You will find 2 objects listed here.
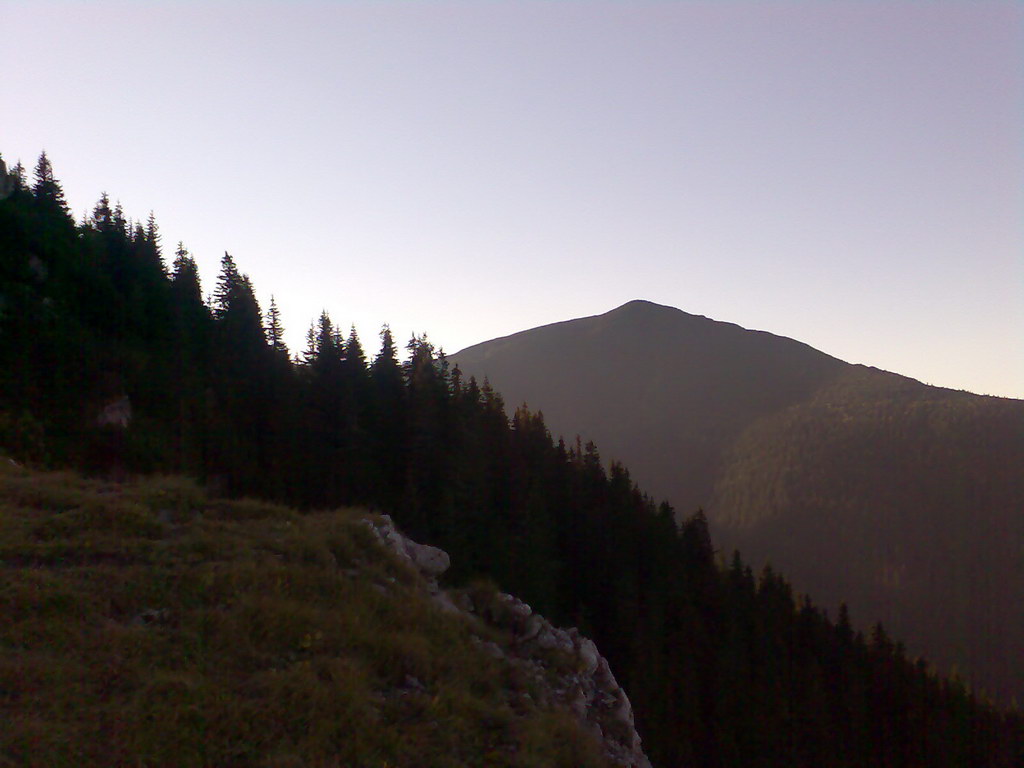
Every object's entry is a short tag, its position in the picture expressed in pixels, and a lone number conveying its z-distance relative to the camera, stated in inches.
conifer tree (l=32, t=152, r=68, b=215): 1150.3
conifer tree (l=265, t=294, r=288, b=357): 1628.9
